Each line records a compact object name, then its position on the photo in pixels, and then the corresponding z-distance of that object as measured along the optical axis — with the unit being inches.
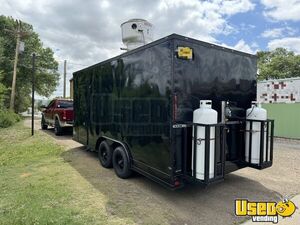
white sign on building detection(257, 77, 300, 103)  475.5
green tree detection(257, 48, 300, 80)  1200.2
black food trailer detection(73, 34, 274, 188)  154.6
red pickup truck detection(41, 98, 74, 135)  474.6
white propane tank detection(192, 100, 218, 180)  147.6
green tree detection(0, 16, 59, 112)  1072.8
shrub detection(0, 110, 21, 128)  710.4
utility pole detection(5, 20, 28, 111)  914.4
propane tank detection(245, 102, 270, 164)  181.8
